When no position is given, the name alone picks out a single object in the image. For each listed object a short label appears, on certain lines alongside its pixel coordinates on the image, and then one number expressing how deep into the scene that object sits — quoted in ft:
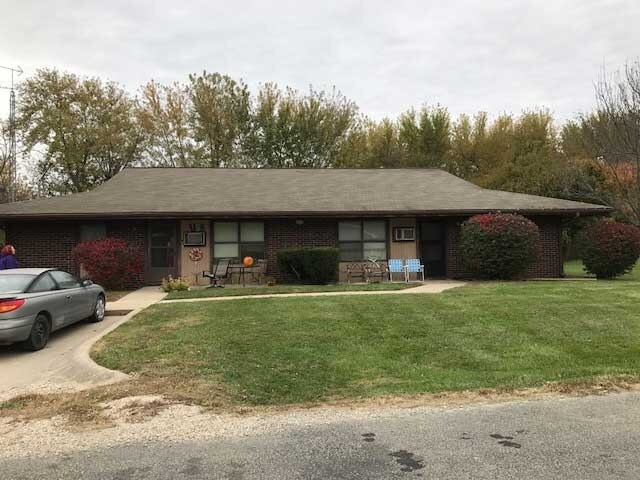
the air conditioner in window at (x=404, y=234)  55.98
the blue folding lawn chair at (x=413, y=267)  52.44
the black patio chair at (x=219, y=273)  49.20
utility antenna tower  106.32
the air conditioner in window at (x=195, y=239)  54.03
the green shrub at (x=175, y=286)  46.21
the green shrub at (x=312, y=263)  49.59
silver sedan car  24.26
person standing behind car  37.09
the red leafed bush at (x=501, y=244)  48.91
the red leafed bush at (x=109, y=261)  47.93
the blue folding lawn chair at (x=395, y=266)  52.49
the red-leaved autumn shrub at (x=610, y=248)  52.01
